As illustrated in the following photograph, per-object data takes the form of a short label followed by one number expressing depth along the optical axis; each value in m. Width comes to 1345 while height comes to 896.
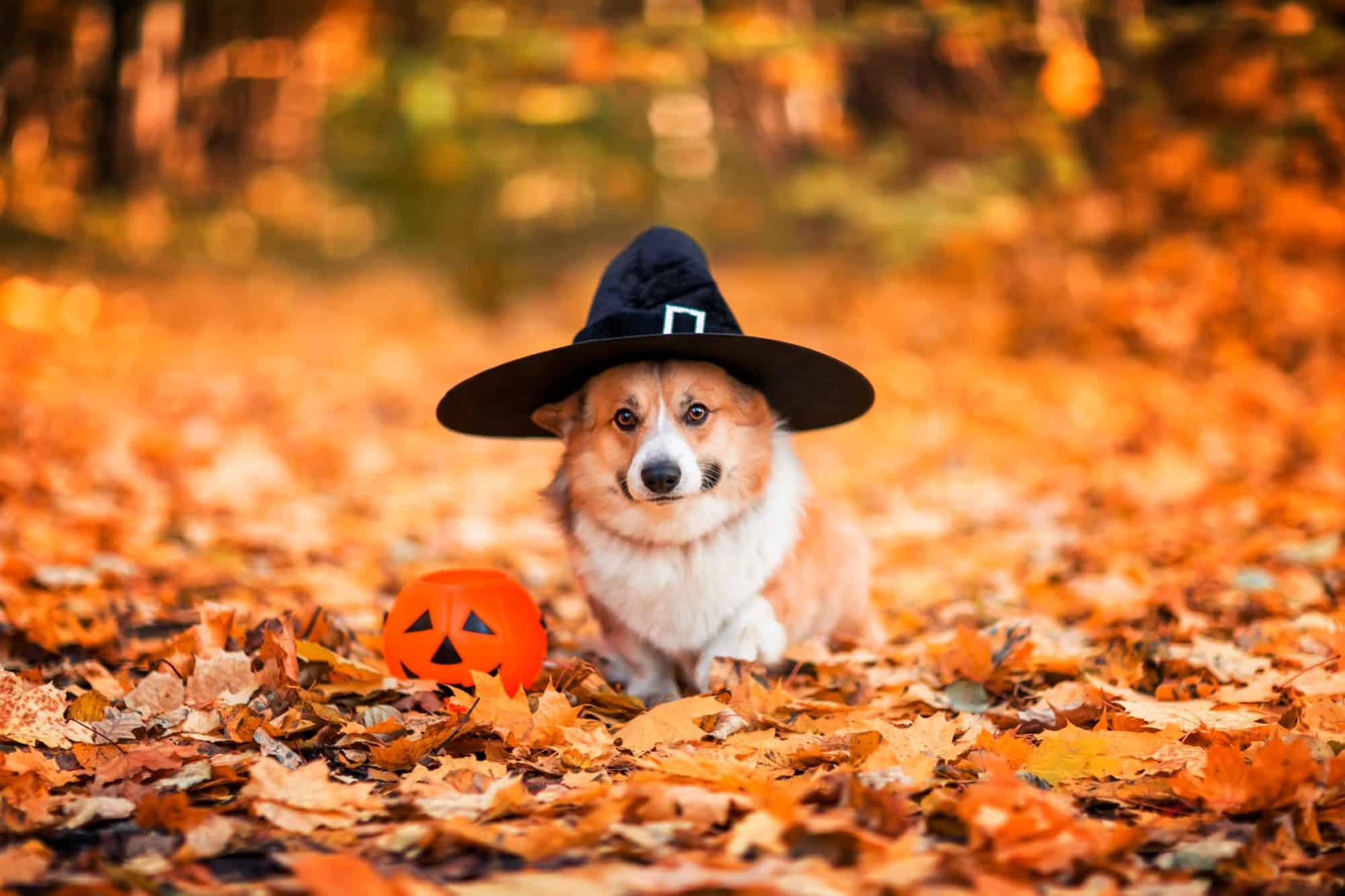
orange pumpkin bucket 2.67
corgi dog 2.78
